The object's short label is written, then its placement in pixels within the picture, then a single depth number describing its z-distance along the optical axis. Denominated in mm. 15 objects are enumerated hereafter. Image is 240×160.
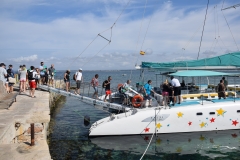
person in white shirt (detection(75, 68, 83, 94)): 15766
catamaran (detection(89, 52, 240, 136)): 12180
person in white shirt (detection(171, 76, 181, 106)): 13008
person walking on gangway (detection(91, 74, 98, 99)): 14945
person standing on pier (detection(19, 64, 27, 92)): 15927
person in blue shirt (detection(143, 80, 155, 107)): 13508
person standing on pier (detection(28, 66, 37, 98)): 15108
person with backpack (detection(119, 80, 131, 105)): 13875
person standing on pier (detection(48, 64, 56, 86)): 19002
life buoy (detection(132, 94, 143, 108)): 13148
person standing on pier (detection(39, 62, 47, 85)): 18891
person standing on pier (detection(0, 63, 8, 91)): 14823
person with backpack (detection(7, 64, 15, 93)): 16492
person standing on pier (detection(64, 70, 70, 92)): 16359
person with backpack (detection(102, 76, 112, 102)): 14430
